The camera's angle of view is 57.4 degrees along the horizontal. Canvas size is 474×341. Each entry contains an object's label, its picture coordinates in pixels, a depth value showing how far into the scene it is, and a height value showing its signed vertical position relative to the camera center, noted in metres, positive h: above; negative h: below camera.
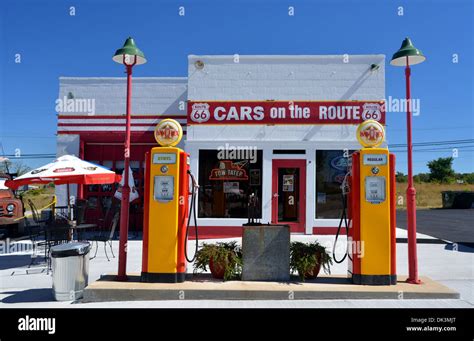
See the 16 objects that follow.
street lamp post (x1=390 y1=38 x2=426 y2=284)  6.99 +0.77
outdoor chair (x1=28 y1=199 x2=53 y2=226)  10.90 -0.60
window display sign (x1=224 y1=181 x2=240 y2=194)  13.47 +0.31
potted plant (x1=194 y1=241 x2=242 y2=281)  6.98 -1.05
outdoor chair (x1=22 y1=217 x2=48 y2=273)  10.00 -1.51
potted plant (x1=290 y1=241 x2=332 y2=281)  6.91 -1.00
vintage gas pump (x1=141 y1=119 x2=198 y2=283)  6.80 -0.31
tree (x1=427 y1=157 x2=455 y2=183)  67.38 +4.45
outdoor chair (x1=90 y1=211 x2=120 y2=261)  9.77 -1.01
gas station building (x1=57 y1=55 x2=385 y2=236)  13.44 +2.06
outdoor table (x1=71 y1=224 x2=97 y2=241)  9.32 -0.72
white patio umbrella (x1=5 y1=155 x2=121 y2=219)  9.19 +0.44
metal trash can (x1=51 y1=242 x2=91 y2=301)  6.50 -1.16
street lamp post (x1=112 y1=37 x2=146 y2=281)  7.02 +0.92
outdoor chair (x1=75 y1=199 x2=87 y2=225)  11.28 -0.45
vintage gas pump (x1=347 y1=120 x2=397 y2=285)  6.75 -0.34
